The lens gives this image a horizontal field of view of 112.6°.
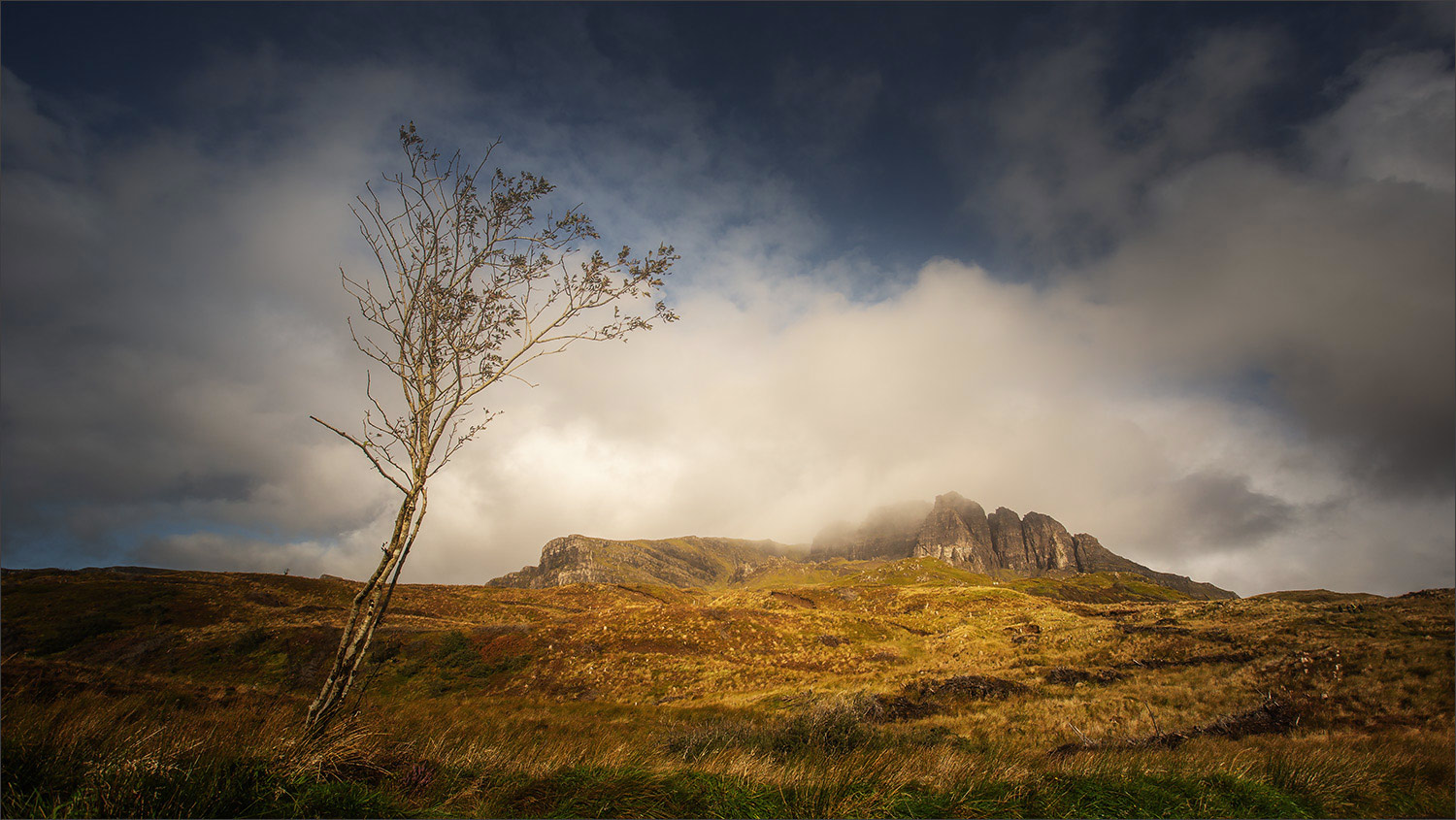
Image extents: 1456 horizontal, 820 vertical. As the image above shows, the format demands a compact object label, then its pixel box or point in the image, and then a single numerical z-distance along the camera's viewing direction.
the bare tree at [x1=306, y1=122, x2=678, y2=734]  6.85
